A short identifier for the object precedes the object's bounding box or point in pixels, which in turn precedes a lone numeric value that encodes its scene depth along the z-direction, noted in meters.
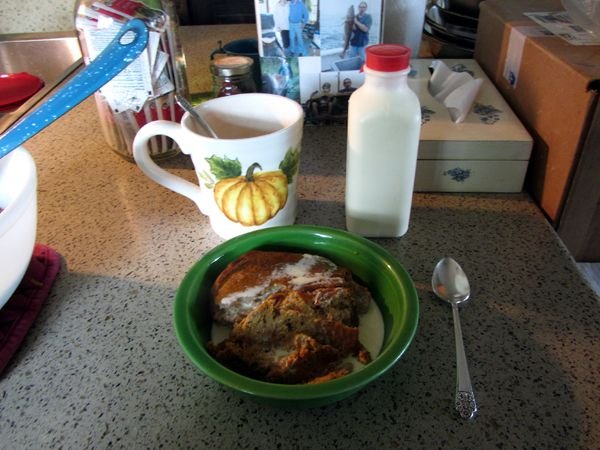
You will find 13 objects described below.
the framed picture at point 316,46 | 0.65
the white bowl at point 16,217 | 0.39
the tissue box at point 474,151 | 0.56
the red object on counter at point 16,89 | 0.86
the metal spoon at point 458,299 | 0.37
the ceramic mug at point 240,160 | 0.47
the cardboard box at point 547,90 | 0.49
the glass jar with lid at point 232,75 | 0.64
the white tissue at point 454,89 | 0.60
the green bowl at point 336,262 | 0.33
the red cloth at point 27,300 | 0.43
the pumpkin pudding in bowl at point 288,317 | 0.37
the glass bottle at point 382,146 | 0.44
